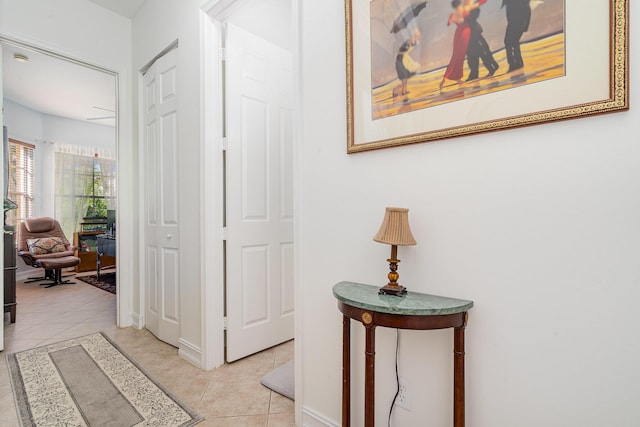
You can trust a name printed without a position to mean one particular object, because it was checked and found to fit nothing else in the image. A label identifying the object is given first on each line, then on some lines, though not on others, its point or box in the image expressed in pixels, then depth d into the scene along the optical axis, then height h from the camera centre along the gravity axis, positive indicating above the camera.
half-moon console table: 1.01 -0.37
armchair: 4.56 -0.58
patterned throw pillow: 4.70 -0.55
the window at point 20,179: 4.98 +0.50
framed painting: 0.86 +0.47
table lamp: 1.12 -0.10
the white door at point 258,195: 2.27 +0.11
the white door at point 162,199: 2.54 +0.09
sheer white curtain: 5.72 +0.54
